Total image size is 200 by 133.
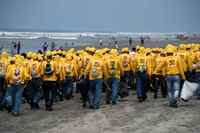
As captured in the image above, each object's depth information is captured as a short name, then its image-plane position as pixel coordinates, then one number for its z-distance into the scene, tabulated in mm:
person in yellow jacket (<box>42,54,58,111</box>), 16891
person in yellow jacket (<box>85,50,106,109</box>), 16984
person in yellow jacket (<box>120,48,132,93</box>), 19859
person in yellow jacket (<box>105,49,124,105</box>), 17703
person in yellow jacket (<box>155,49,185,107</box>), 16625
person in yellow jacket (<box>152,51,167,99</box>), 18700
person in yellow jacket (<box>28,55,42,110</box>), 17641
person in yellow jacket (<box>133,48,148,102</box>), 18359
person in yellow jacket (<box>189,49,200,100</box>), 18475
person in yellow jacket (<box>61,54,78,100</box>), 19469
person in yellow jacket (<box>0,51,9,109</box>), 16953
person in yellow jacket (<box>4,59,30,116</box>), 16156
